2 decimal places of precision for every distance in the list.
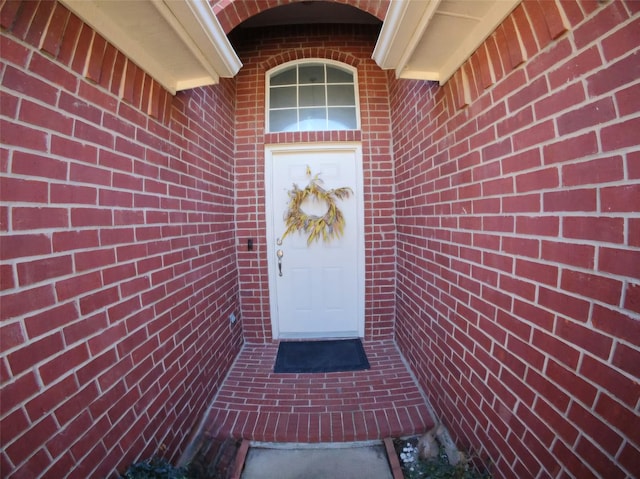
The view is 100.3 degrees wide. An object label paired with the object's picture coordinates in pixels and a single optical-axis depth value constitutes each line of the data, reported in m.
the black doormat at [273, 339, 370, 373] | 2.61
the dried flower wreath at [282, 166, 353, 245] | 3.00
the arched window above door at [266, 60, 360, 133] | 3.05
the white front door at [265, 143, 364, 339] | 3.02
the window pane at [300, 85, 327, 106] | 3.08
